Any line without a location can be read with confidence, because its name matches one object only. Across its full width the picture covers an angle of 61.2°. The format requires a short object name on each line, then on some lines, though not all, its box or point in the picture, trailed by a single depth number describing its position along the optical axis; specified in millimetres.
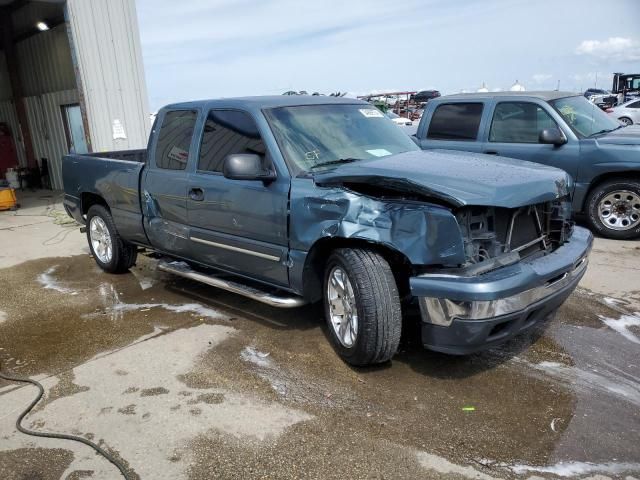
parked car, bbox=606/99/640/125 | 19719
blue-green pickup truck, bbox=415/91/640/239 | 6676
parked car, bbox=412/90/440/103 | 33466
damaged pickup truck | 3117
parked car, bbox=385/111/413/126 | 20805
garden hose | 2754
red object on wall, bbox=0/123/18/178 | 14695
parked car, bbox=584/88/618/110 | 24406
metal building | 9914
